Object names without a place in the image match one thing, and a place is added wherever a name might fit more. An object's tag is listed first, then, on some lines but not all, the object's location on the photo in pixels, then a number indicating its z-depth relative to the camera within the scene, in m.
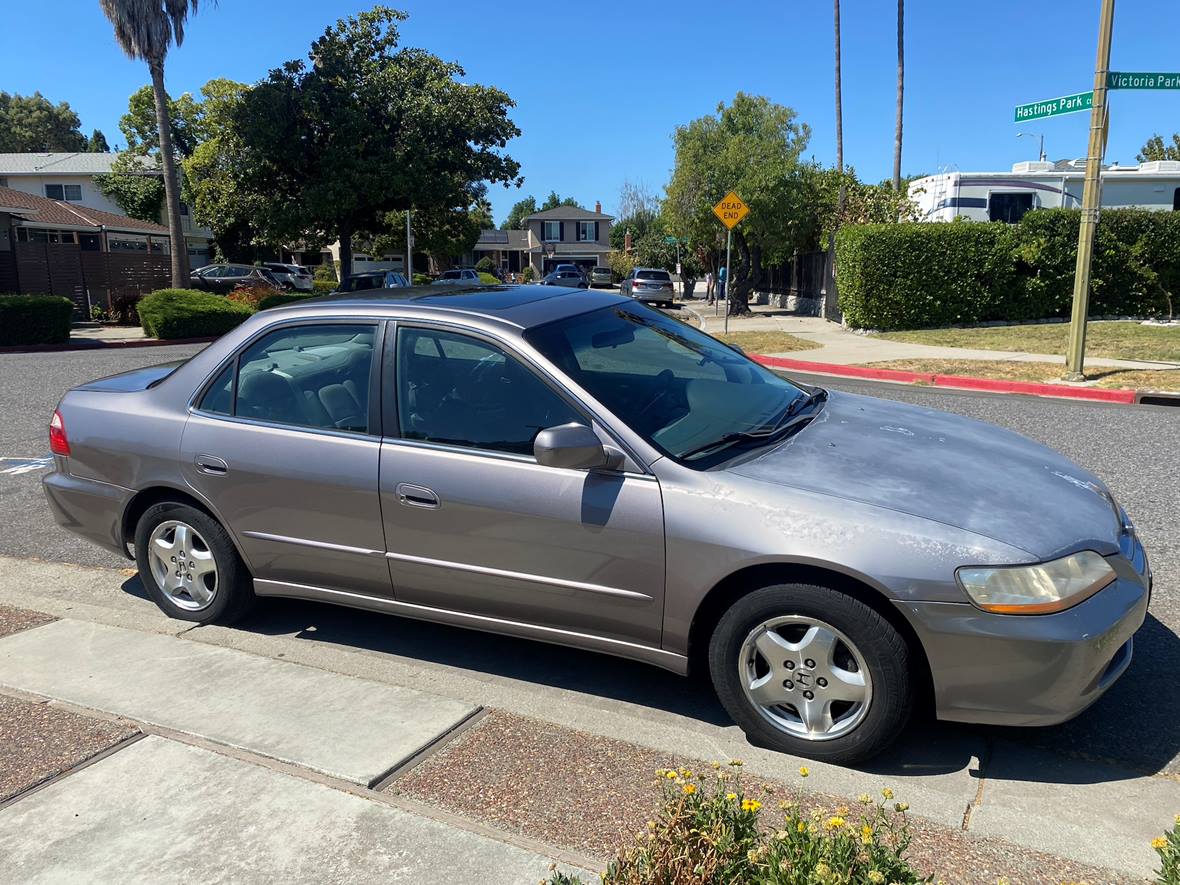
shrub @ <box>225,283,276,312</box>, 25.80
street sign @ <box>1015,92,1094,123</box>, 11.16
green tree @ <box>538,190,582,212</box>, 141.50
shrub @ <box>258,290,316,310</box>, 21.92
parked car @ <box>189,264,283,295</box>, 36.31
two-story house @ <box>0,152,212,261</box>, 51.22
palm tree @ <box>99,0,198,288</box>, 26.75
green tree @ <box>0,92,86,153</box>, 82.81
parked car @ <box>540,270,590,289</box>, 42.26
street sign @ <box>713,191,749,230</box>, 20.27
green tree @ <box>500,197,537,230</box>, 143.06
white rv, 23.08
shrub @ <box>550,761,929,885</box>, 1.96
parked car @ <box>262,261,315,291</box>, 39.38
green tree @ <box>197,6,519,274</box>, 25.31
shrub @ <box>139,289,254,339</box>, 20.95
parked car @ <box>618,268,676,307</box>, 33.78
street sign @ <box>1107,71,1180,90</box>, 10.51
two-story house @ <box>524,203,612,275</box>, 84.38
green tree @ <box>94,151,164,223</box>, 50.19
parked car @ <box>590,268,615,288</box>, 50.41
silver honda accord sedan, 2.89
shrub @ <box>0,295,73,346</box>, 19.03
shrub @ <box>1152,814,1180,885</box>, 1.92
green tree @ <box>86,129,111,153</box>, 92.06
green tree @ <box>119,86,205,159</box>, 54.88
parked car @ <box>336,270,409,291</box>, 21.59
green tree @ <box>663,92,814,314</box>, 28.16
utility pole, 12.09
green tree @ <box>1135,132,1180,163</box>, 69.59
